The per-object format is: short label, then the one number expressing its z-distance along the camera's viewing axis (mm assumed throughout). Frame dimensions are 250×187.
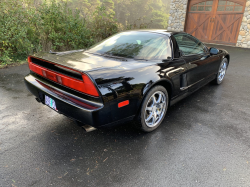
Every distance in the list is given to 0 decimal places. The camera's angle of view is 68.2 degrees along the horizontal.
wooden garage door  10961
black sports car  1963
